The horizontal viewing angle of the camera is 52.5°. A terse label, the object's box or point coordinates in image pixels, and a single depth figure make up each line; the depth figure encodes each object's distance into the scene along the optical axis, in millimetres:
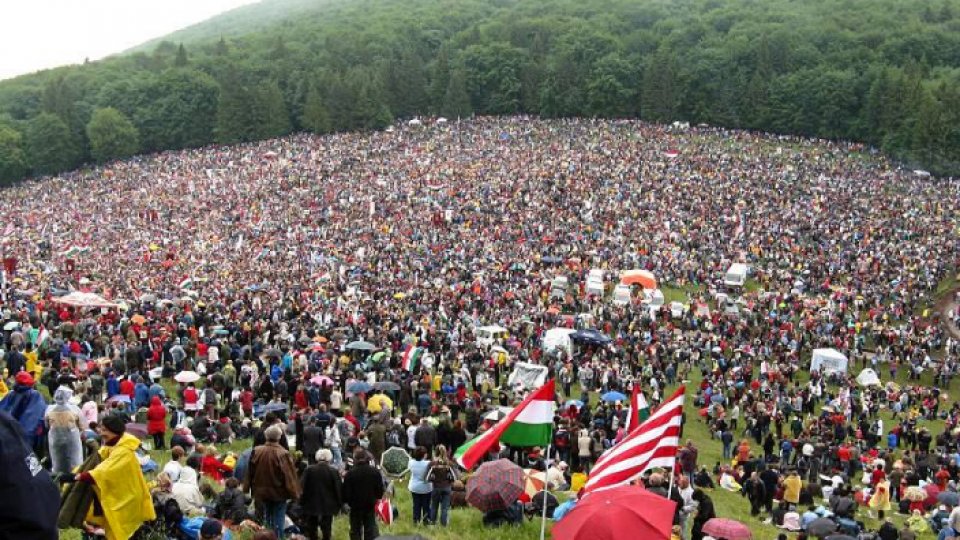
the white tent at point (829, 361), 32844
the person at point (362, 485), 11336
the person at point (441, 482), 12937
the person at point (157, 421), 16875
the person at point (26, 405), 11008
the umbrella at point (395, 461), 14656
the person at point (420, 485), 13008
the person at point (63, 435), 11031
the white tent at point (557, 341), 31953
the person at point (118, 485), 8523
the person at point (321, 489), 11203
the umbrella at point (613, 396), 24703
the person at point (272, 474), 10891
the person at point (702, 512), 13969
